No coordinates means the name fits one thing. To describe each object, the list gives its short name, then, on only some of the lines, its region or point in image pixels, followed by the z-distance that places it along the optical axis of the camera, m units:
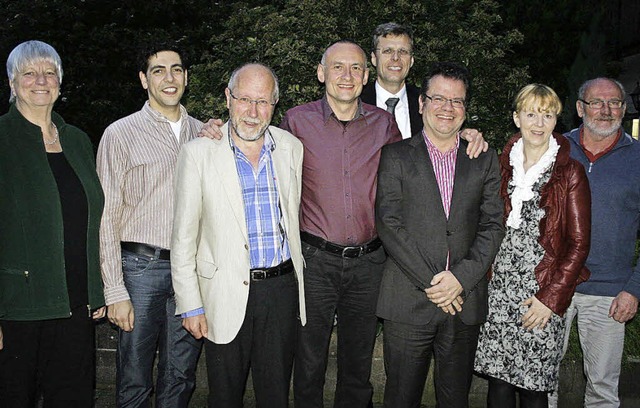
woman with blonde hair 4.03
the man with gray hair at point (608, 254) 4.36
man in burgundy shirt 4.32
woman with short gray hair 3.64
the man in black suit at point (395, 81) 5.18
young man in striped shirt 4.04
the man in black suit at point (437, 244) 4.05
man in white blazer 3.83
